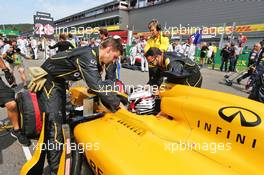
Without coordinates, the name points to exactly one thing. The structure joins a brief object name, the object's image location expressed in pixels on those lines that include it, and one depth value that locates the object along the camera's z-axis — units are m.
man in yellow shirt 4.59
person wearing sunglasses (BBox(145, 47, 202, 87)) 2.95
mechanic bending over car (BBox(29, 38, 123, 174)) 2.30
